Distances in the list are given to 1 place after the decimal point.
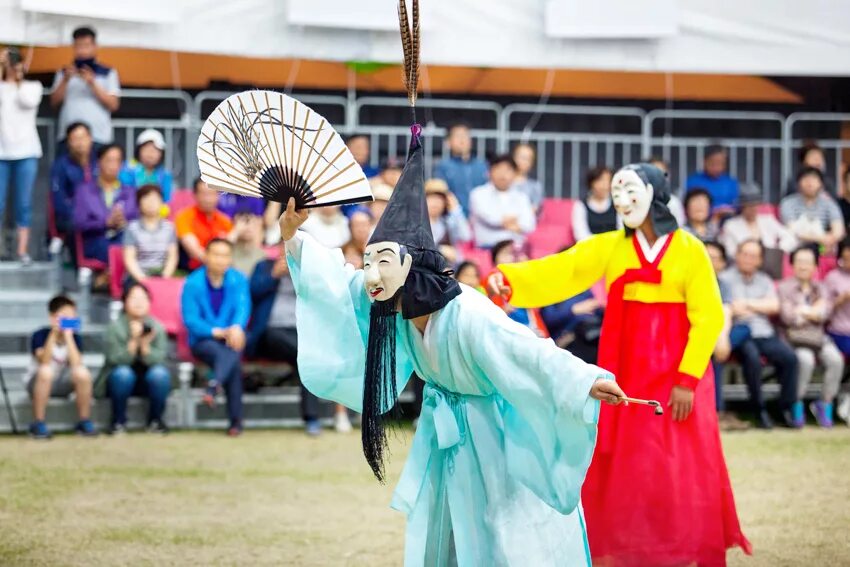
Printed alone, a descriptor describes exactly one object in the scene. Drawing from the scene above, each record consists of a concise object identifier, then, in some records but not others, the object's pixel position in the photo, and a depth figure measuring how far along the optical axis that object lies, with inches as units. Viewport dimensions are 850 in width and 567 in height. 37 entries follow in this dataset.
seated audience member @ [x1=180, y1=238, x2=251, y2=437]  676.7
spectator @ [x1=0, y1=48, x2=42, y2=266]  741.3
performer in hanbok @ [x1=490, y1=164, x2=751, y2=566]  409.7
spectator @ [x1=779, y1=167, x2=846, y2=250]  808.3
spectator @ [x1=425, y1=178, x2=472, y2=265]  743.1
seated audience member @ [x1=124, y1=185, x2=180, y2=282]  719.7
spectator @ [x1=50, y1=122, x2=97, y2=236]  730.8
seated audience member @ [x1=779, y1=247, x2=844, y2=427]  714.8
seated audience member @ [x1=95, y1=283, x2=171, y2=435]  663.1
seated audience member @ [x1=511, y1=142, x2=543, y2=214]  813.9
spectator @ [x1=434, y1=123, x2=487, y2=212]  805.2
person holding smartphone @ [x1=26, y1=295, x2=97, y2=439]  652.7
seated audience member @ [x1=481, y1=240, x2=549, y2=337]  686.5
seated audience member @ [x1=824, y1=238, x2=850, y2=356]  736.3
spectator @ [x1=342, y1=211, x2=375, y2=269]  699.4
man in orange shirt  748.8
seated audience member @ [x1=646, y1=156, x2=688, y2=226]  758.5
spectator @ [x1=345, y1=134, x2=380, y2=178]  765.3
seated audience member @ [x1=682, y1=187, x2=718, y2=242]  774.5
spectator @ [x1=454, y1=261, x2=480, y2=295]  674.2
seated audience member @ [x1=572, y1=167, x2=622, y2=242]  764.6
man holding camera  756.6
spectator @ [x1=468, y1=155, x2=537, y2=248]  777.6
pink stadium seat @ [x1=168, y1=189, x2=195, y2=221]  813.9
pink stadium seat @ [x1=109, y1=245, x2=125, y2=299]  730.2
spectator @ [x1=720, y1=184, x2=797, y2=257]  792.3
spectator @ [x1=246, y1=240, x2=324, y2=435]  697.0
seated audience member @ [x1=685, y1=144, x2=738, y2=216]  826.2
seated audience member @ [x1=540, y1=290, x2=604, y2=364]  699.4
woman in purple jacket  725.9
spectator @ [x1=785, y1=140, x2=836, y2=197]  824.9
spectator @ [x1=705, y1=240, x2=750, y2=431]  694.5
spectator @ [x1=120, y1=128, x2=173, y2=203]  767.7
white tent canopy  745.6
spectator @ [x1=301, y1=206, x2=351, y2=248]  728.3
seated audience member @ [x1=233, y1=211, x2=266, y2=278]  738.2
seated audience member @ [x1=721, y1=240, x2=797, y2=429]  708.7
